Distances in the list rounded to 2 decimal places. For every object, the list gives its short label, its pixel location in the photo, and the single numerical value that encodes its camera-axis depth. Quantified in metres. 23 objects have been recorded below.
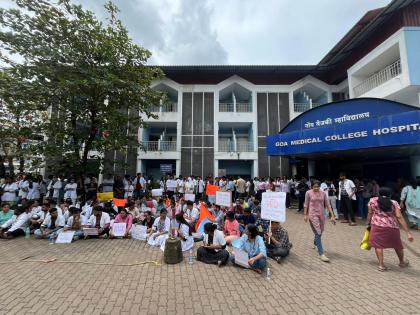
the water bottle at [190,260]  4.95
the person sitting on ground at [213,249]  4.91
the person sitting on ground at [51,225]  6.88
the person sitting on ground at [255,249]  4.36
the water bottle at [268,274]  4.14
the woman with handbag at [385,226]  4.25
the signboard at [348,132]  7.97
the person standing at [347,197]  8.45
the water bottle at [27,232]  7.08
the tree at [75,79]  7.54
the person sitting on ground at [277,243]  4.98
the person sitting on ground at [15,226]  6.88
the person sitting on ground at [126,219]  7.07
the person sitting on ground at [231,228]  6.11
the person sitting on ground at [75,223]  6.86
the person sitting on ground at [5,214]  7.29
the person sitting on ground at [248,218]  7.03
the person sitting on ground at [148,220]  7.23
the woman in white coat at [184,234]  5.95
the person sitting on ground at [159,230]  6.31
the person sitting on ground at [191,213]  7.94
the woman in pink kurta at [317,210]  5.05
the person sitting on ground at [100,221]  6.98
